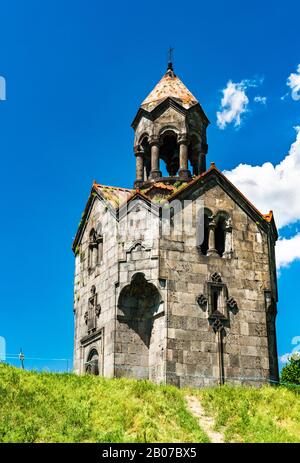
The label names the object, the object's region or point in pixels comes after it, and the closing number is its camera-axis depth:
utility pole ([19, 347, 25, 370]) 21.18
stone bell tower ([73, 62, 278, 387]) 19.89
